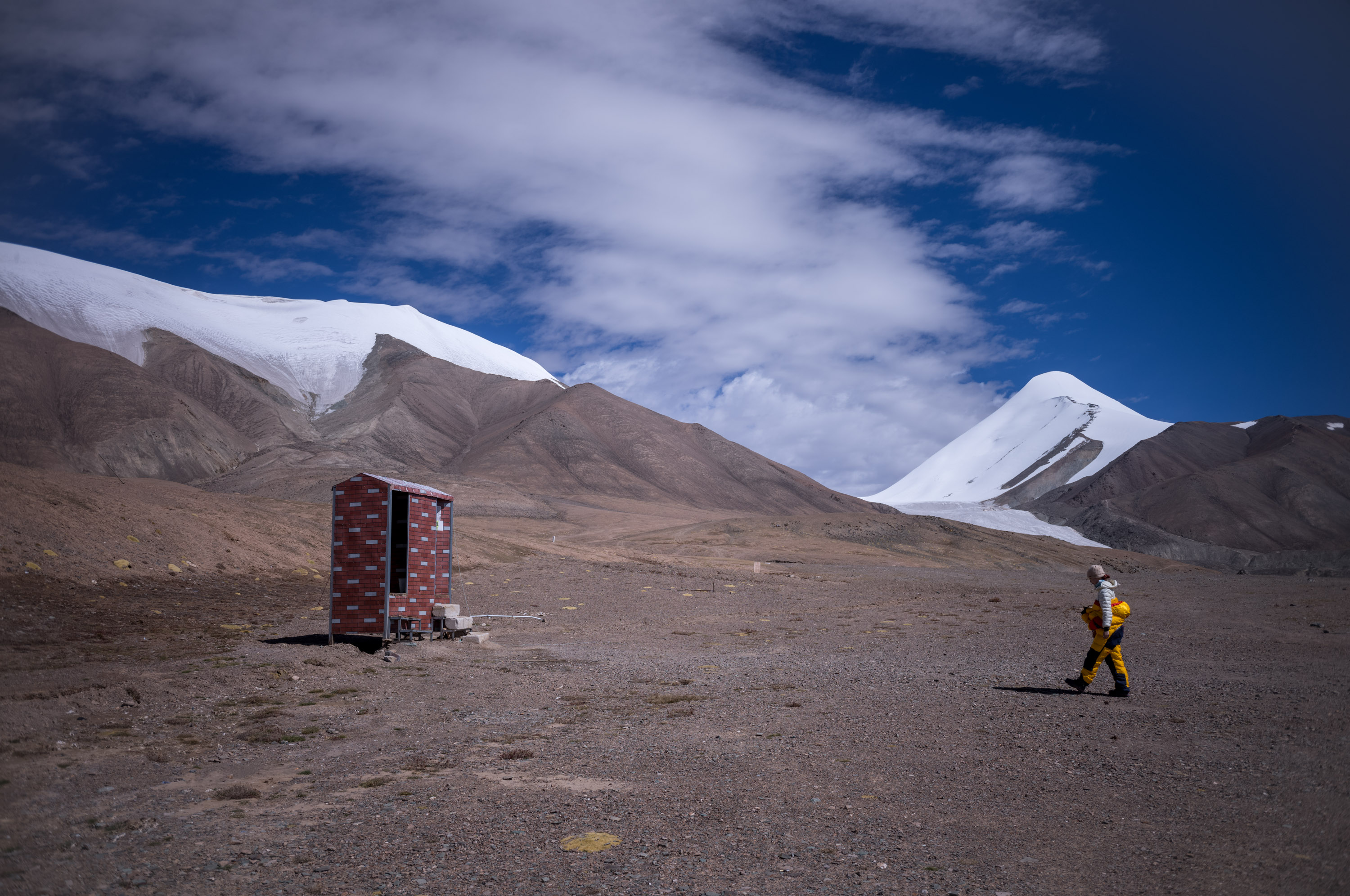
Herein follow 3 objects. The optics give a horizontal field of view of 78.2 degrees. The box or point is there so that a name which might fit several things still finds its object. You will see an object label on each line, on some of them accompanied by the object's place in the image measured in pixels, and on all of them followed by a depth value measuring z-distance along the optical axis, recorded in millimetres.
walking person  10164
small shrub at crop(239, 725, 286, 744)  8477
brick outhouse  15125
